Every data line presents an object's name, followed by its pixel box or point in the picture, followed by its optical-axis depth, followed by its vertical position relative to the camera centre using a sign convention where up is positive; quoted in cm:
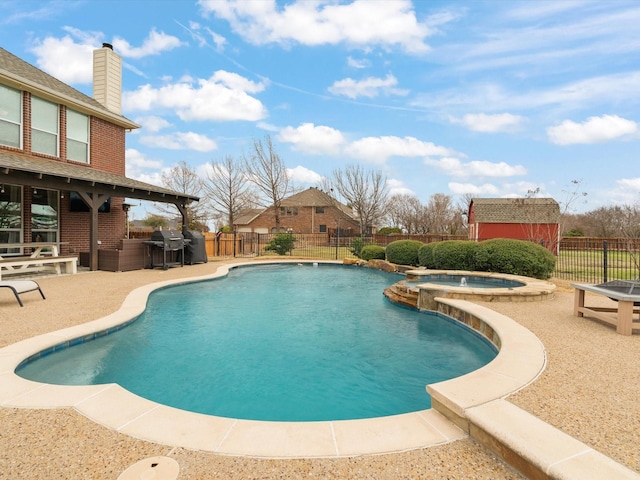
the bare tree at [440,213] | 3859 +303
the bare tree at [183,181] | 3441 +558
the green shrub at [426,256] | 1347 -68
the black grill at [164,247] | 1319 -40
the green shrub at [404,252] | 1505 -60
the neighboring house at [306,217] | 3819 +232
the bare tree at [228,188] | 3350 +488
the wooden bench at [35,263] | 896 -85
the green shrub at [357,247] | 1964 -51
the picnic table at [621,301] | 505 -89
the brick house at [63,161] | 1052 +264
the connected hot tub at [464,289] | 771 -126
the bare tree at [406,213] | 3891 +301
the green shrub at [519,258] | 1094 -61
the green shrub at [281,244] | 2111 -40
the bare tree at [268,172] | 3156 +616
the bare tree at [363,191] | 3138 +443
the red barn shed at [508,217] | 2570 +178
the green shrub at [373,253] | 1759 -75
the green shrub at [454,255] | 1215 -57
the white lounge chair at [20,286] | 652 -99
